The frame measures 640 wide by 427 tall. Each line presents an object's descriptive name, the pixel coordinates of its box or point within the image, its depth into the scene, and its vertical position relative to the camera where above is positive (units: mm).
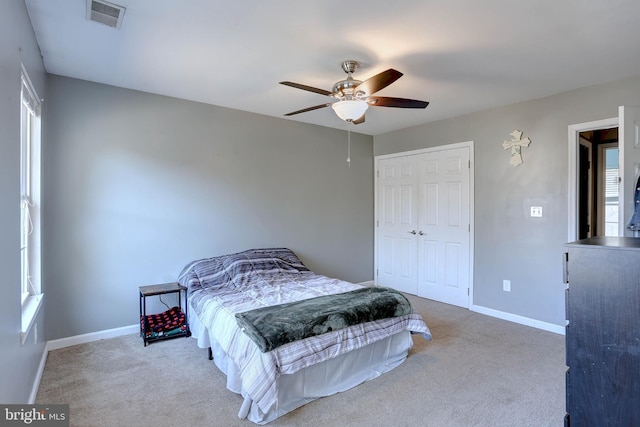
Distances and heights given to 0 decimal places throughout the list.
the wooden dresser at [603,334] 1261 -499
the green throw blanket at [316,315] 2099 -746
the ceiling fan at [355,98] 2387 +813
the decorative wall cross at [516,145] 3638 +670
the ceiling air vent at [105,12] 1927 +1178
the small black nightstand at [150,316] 3069 -1008
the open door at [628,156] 2244 +339
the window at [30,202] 2318 +60
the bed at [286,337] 2031 -899
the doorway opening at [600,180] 4348 +345
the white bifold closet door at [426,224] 4227 -225
